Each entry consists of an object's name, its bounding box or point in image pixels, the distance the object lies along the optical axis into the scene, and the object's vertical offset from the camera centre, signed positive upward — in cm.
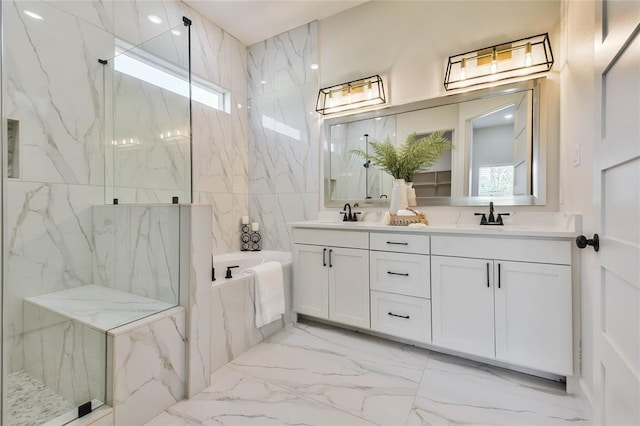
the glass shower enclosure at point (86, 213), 143 +0
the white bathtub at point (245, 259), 270 -46
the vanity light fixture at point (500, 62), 201 +114
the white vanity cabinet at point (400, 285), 196 -52
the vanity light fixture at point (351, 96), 266 +115
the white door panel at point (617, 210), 67 +1
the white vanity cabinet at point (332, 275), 221 -51
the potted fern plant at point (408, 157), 234 +47
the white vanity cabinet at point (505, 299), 157 -51
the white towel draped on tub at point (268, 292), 219 -63
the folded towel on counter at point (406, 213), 222 +0
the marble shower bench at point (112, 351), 133 -71
